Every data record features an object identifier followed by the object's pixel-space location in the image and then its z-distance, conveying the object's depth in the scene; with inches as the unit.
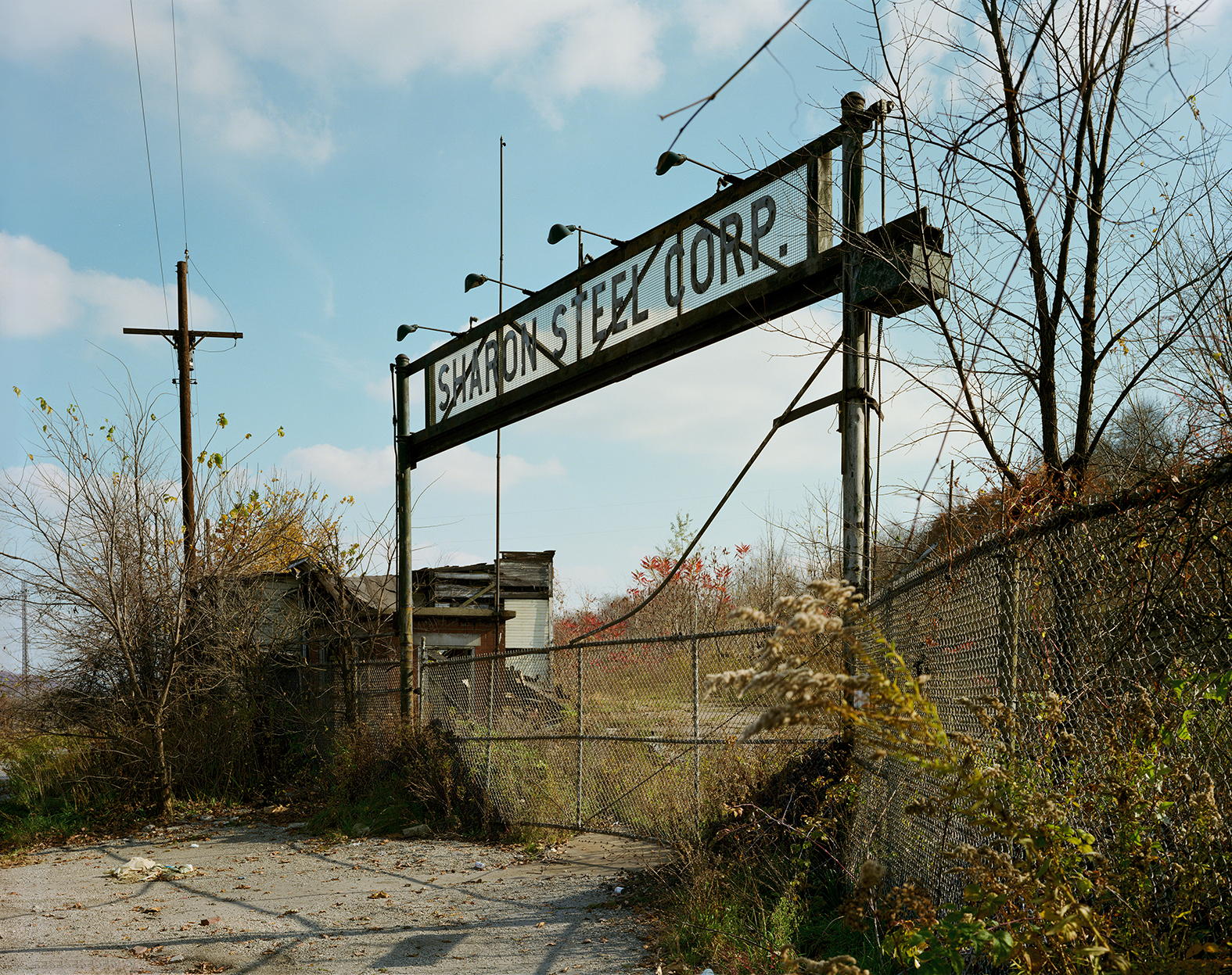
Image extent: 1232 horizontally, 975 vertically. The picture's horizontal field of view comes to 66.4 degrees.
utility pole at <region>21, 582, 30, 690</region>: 505.3
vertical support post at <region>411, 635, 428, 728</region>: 458.9
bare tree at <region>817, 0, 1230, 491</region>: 227.1
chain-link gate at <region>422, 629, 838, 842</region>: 303.0
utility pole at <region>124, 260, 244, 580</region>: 682.8
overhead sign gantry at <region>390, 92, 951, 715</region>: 248.4
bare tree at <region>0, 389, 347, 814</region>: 484.7
